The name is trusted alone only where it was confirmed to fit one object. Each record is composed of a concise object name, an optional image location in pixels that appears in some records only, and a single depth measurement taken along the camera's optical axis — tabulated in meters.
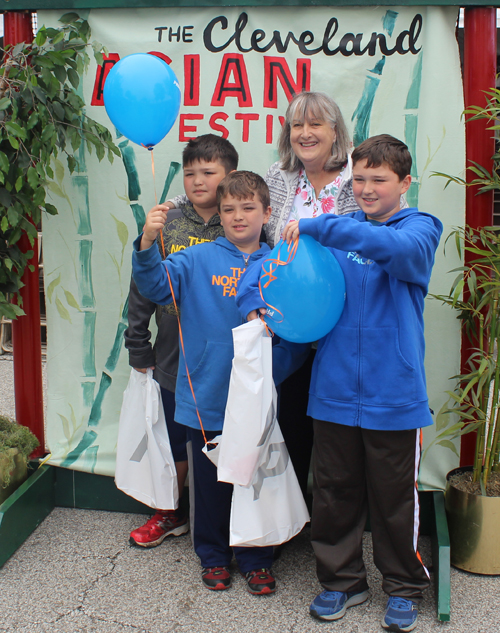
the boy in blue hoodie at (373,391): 1.96
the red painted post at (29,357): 2.90
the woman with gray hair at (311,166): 2.28
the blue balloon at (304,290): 1.96
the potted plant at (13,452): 2.64
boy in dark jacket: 2.38
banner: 2.62
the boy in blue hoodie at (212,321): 2.20
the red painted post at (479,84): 2.53
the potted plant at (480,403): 2.38
